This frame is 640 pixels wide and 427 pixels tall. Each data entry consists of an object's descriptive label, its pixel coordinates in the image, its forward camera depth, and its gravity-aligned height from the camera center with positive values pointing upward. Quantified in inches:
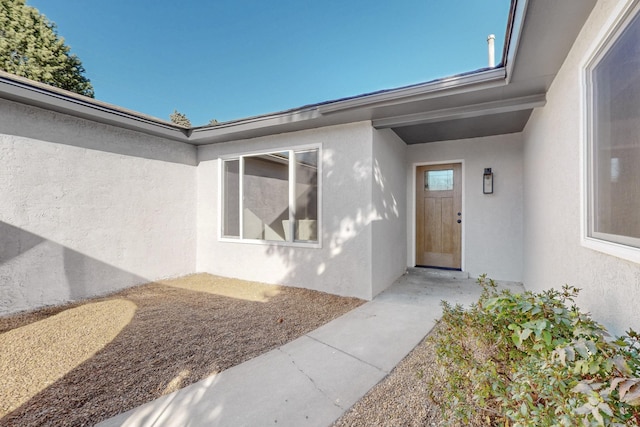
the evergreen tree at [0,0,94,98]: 482.9 +313.8
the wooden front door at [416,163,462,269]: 236.1 +0.1
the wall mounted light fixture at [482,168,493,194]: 217.6 +27.0
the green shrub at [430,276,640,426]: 35.4 -25.2
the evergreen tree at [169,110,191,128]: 1149.7 +417.6
